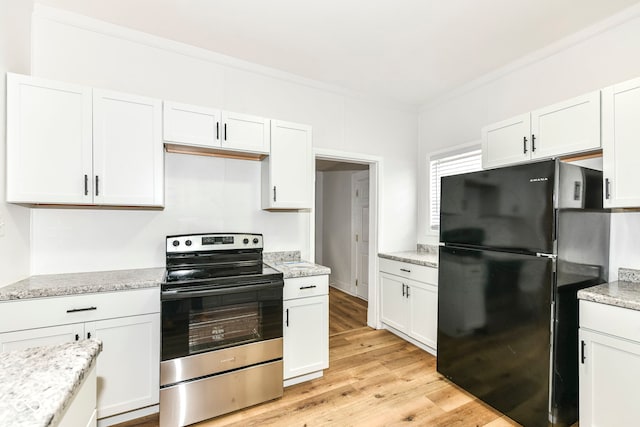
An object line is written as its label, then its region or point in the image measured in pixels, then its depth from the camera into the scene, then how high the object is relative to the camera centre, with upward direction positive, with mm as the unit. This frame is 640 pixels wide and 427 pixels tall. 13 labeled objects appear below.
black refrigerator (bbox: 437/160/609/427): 1740 -430
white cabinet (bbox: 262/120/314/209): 2492 +378
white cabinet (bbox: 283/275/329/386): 2295 -956
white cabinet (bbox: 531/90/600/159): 1890 +595
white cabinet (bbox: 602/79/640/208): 1718 +425
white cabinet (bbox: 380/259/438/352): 2817 -925
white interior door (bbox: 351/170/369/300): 4816 -251
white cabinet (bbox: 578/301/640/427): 1525 -830
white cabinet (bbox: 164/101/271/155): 2150 +637
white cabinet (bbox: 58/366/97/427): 786 -572
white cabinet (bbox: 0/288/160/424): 1646 -728
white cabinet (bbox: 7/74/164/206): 1781 +427
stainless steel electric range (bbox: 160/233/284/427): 1834 -849
